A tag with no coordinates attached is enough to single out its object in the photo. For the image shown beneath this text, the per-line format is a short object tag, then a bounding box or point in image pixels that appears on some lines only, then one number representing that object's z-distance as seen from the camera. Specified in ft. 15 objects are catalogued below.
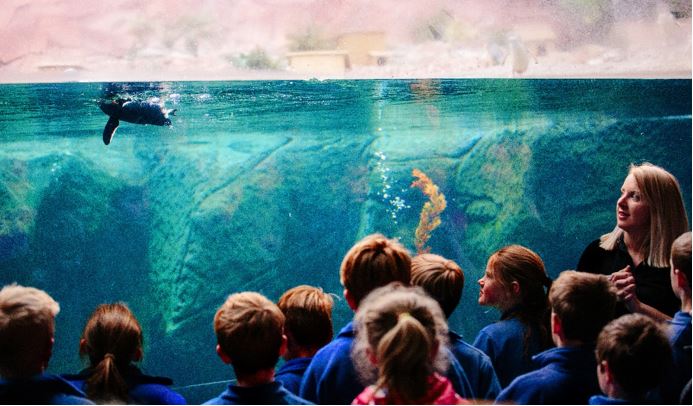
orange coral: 38.78
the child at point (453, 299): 11.16
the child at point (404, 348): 8.52
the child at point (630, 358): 9.09
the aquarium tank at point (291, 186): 32.89
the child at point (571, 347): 10.08
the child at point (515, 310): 12.82
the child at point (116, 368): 10.57
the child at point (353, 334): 10.52
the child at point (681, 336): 10.68
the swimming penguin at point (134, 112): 29.07
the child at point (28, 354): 9.55
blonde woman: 14.10
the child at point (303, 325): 11.89
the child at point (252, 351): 9.59
